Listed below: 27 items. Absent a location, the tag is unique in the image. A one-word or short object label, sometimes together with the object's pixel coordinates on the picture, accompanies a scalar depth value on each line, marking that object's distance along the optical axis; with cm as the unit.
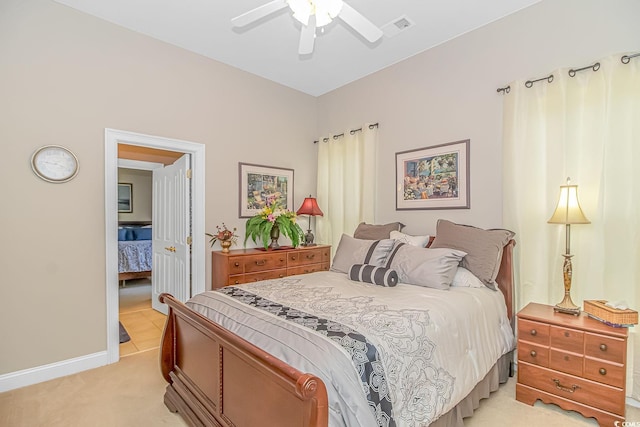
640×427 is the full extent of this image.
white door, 373
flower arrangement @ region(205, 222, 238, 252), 361
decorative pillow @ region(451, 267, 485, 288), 253
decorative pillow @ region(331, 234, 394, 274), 294
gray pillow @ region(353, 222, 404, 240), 355
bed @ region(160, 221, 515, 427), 133
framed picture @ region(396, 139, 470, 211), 320
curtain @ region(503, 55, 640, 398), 225
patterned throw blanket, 138
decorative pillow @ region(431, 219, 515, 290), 258
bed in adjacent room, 585
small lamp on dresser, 417
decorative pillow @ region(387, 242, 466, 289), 247
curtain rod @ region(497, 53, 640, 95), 226
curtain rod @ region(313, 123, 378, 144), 400
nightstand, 194
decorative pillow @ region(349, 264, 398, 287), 255
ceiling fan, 192
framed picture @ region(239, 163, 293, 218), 402
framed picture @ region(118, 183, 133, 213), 770
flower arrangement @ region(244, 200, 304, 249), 381
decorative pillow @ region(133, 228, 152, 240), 677
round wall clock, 265
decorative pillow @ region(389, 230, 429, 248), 315
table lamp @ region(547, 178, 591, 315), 227
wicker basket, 196
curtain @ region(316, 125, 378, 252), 402
